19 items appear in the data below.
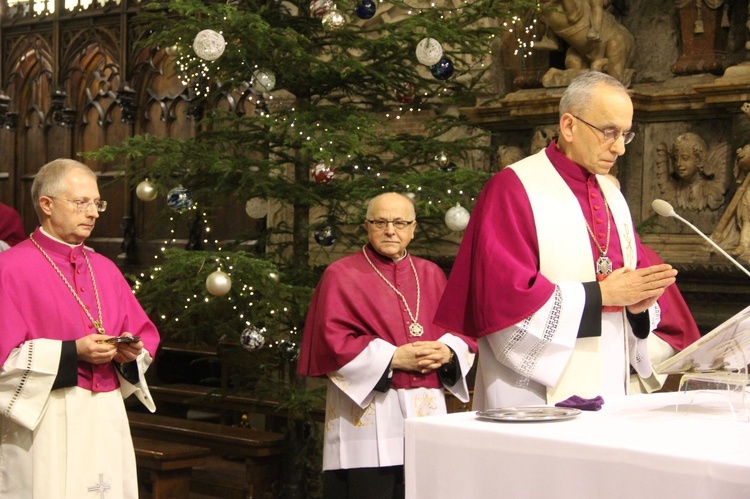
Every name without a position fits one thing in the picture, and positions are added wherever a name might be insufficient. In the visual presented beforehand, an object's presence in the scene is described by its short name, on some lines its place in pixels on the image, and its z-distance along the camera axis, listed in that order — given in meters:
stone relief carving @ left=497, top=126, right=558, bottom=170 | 7.21
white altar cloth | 2.31
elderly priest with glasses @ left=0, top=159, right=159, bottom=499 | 4.02
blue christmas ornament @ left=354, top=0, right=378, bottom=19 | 6.02
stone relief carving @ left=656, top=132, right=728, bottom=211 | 6.80
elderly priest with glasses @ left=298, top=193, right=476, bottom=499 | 4.65
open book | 2.66
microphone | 2.99
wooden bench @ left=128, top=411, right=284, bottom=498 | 6.27
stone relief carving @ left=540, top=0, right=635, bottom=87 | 7.05
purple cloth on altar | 2.93
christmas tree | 5.88
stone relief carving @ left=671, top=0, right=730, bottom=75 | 6.83
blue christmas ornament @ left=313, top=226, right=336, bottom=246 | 6.21
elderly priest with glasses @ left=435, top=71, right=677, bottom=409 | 3.43
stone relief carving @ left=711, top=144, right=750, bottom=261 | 6.28
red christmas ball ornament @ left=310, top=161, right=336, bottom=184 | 5.88
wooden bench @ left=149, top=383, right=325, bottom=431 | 6.72
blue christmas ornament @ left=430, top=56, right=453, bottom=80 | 5.98
